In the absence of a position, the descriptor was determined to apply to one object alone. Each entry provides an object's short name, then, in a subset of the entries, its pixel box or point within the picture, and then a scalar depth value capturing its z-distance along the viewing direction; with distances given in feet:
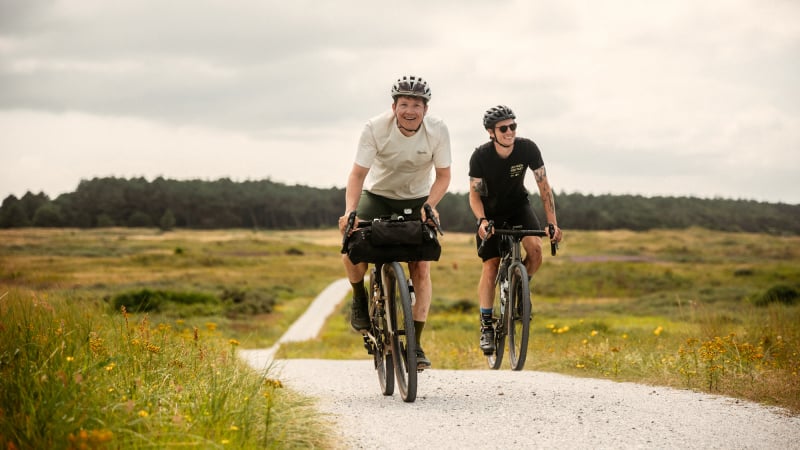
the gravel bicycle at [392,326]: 24.35
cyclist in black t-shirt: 30.04
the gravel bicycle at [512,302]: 30.50
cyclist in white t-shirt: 24.77
